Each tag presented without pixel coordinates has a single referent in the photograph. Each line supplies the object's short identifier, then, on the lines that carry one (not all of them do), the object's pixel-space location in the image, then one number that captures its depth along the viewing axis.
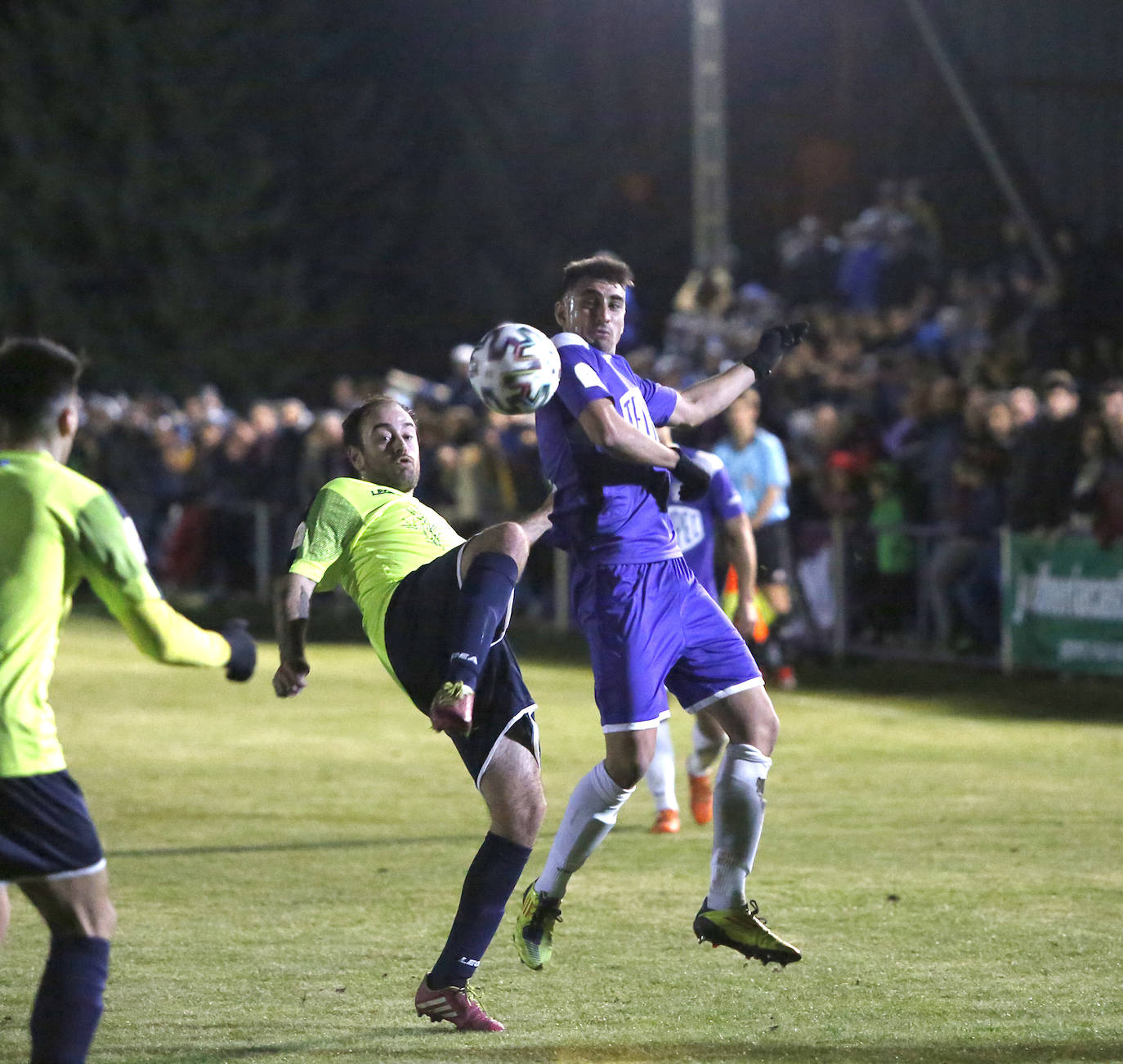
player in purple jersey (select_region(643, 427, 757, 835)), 18.09
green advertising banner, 29.53
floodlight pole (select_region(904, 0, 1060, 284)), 46.25
